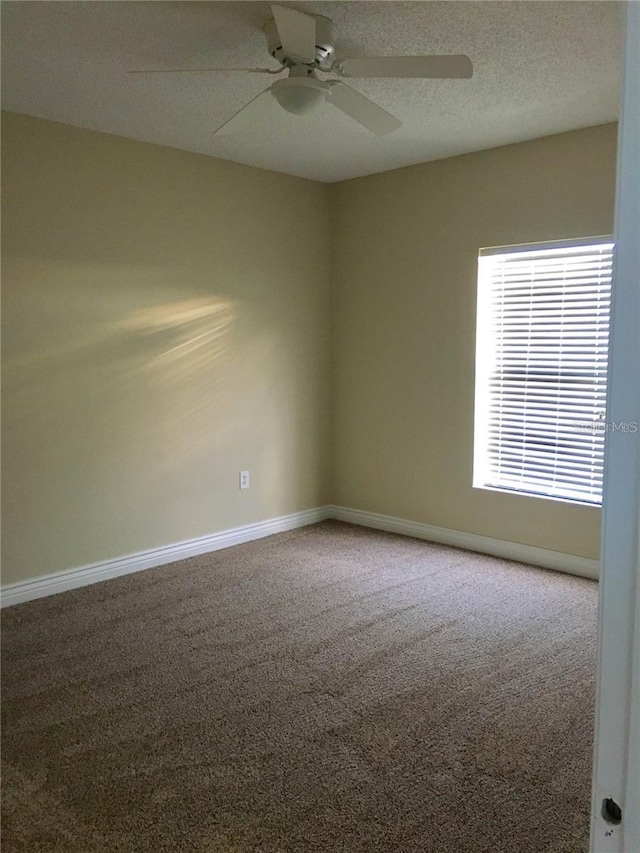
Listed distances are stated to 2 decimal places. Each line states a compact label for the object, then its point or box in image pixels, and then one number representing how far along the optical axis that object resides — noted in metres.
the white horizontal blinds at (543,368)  3.71
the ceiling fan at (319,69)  2.15
